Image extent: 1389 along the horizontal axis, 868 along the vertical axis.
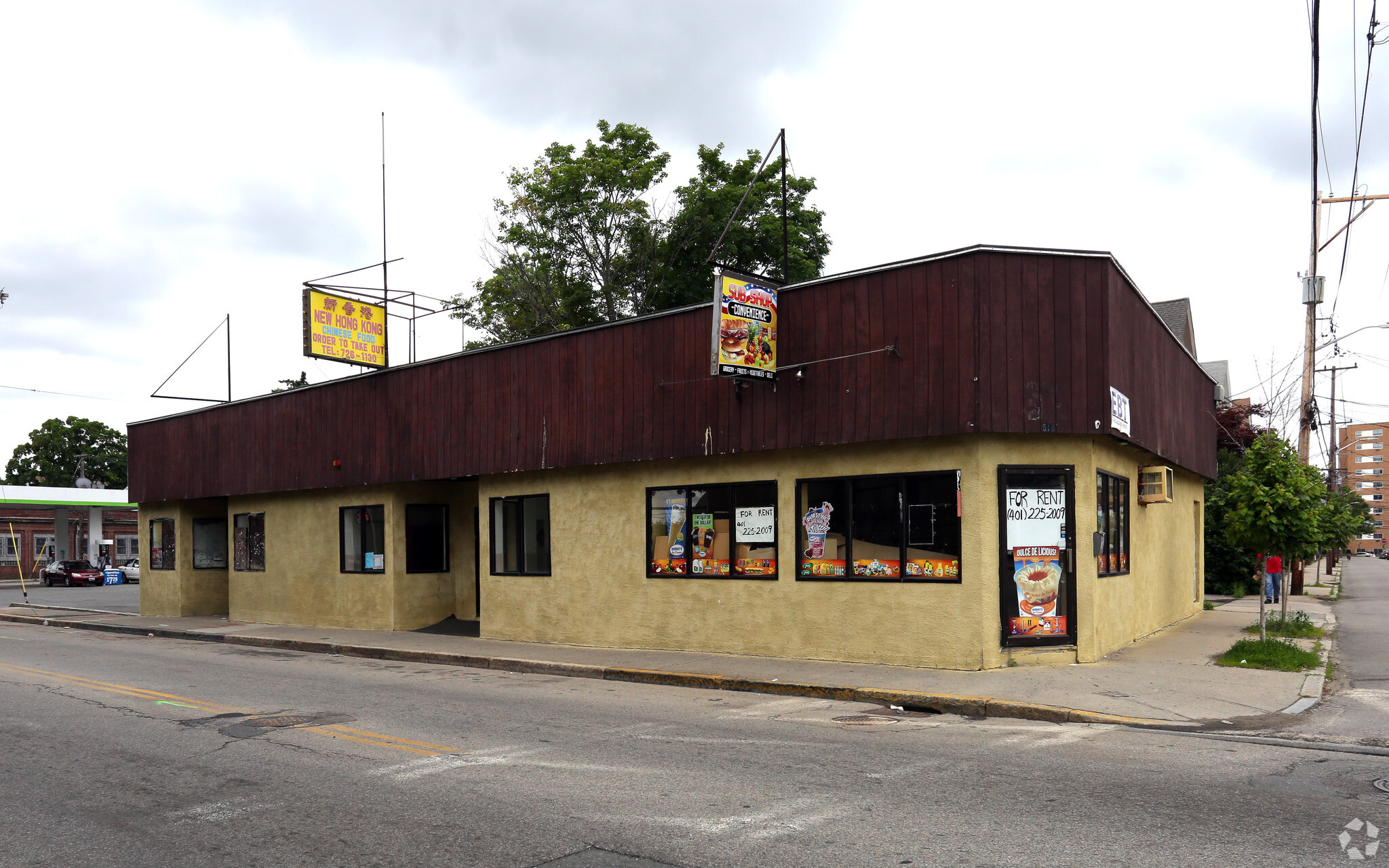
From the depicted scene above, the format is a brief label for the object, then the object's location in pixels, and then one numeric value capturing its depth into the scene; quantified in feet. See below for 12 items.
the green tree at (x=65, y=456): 312.71
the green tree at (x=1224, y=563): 100.32
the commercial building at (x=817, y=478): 41.93
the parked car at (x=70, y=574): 176.24
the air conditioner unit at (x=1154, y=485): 51.90
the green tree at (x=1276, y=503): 50.98
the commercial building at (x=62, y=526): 181.57
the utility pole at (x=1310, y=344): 88.53
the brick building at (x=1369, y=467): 545.44
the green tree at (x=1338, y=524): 70.28
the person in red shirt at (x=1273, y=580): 78.59
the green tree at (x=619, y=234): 118.52
